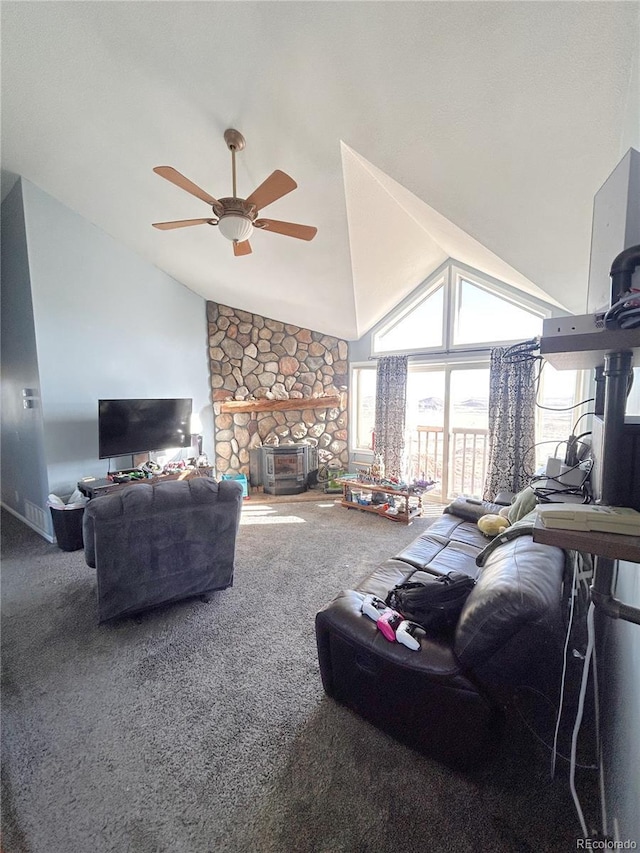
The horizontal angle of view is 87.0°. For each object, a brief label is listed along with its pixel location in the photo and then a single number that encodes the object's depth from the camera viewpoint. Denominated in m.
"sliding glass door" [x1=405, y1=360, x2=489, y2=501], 4.45
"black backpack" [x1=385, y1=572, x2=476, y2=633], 1.40
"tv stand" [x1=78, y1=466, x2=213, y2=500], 3.27
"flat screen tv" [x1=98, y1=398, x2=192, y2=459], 3.54
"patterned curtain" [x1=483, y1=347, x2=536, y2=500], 3.84
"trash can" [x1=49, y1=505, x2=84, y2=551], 3.23
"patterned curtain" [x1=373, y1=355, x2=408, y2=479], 4.79
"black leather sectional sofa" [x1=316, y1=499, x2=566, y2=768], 1.11
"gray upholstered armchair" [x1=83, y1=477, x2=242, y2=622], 2.03
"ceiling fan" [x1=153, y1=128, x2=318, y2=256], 2.00
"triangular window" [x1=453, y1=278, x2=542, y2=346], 4.04
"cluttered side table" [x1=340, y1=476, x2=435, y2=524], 4.03
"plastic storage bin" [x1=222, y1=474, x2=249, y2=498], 4.99
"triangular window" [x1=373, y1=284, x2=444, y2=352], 4.62
